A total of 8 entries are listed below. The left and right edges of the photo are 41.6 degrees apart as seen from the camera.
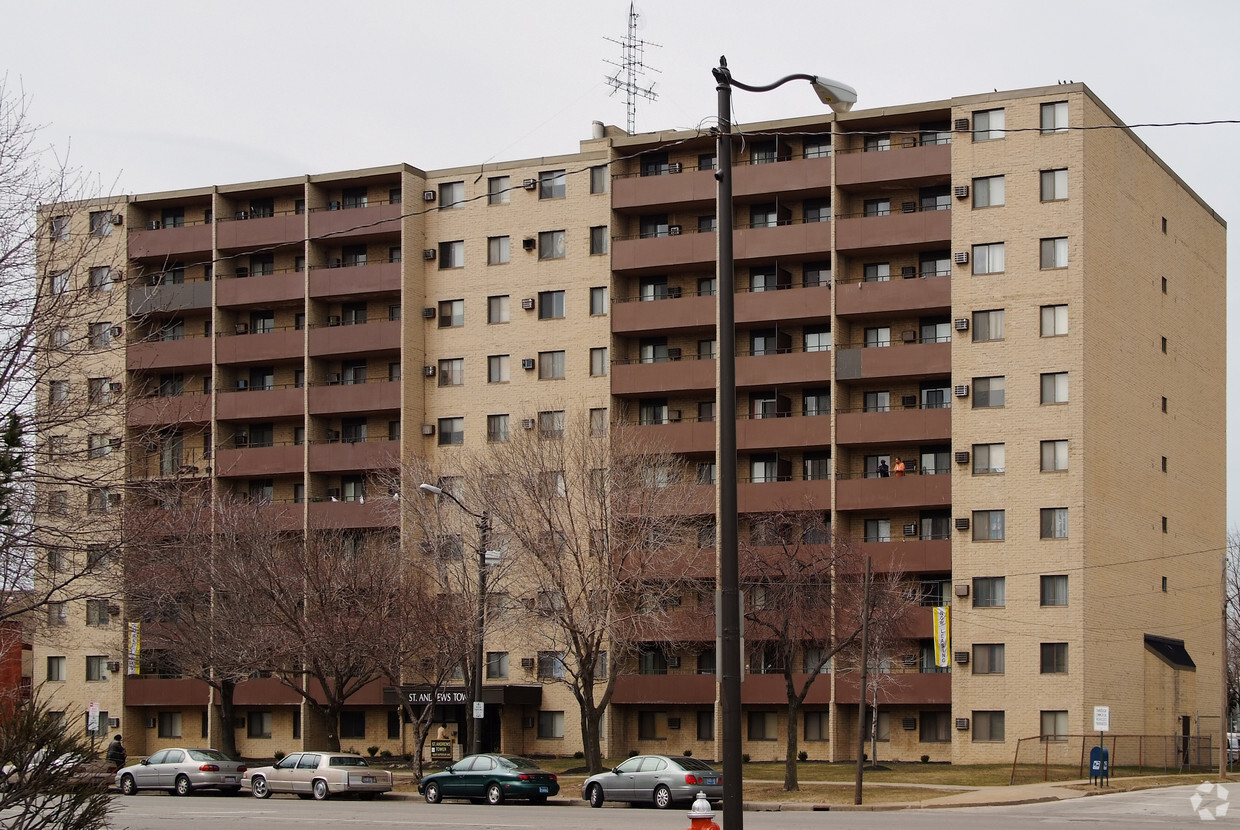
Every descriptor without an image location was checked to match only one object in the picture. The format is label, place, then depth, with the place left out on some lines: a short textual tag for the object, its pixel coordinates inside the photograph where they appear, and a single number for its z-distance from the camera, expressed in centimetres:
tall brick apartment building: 6275
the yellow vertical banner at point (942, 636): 6181
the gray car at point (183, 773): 4709
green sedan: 4188
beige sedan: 4531
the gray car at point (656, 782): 3938
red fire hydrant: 1723
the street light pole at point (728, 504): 1620
